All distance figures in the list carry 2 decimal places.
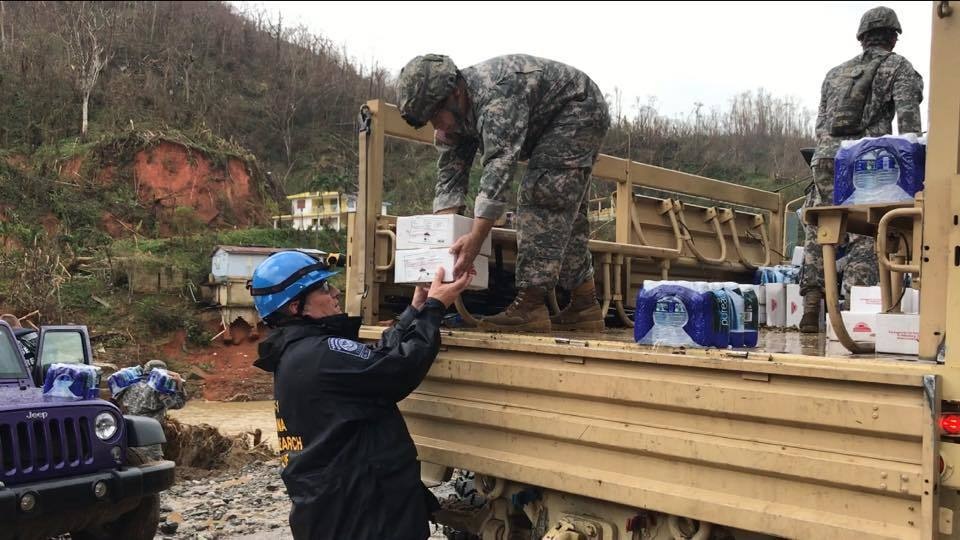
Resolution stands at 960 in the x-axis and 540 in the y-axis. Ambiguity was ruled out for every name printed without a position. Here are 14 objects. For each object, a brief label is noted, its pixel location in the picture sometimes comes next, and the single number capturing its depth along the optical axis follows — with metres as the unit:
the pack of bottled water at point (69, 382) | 4.64
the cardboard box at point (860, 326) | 2.64
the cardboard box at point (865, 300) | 3.22
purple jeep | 3.98
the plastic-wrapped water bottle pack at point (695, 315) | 2.63
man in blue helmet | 2.64
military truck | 1.99
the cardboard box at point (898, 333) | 2.46
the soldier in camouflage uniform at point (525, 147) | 3.25
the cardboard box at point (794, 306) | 4.31
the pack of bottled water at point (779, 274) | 5.38
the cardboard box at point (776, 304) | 4.39
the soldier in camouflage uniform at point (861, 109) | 4.01
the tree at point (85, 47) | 28.64
